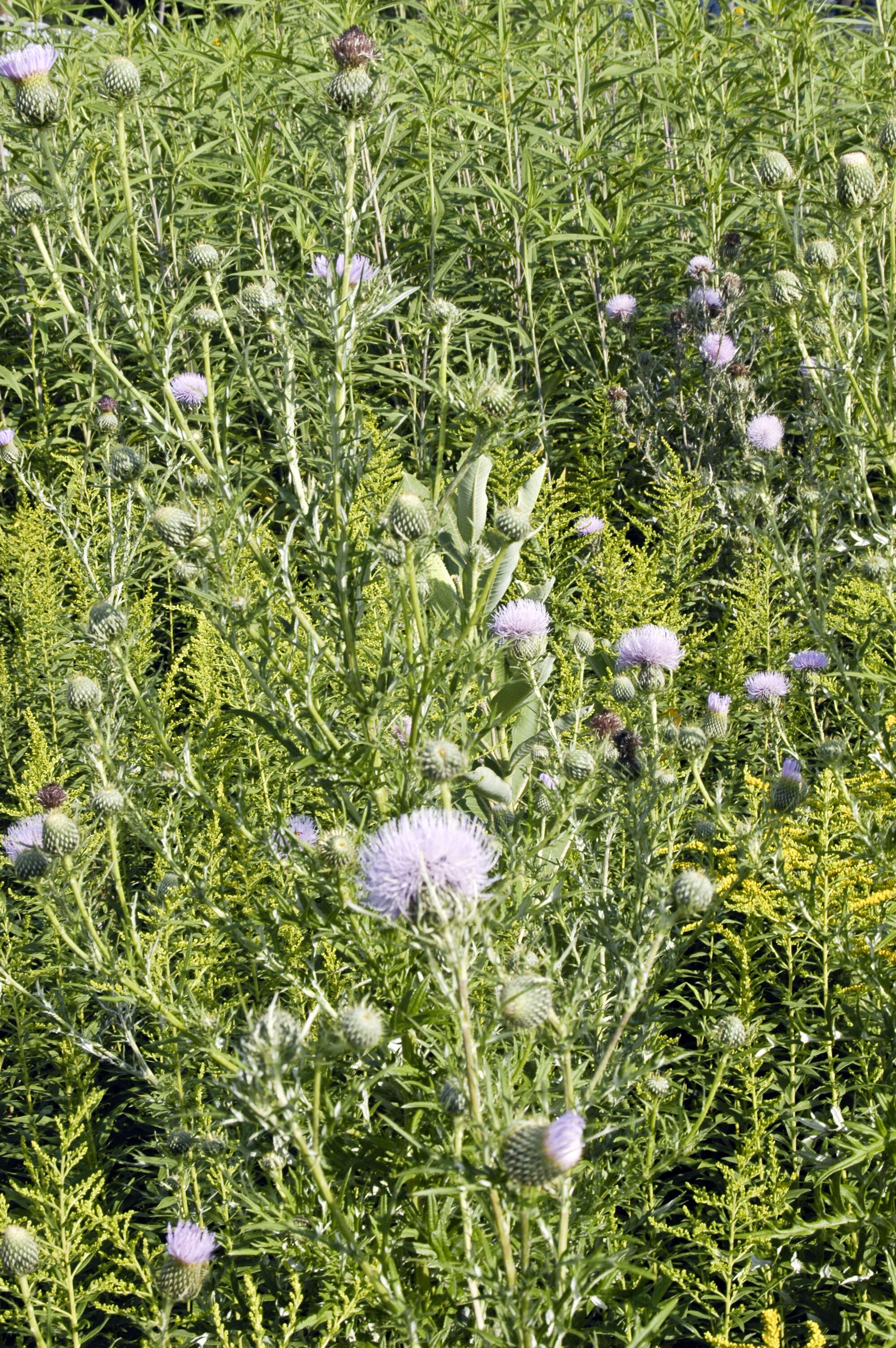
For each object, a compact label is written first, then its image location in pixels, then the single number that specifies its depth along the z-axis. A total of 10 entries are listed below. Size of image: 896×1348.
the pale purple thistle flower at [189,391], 2.73
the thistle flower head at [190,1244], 1.99
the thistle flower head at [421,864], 1.47
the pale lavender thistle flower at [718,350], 4.41
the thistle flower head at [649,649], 2.50
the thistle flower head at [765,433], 3.47
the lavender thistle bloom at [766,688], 2.83
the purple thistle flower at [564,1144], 1.35
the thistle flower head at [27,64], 2.47
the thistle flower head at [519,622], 2.61
